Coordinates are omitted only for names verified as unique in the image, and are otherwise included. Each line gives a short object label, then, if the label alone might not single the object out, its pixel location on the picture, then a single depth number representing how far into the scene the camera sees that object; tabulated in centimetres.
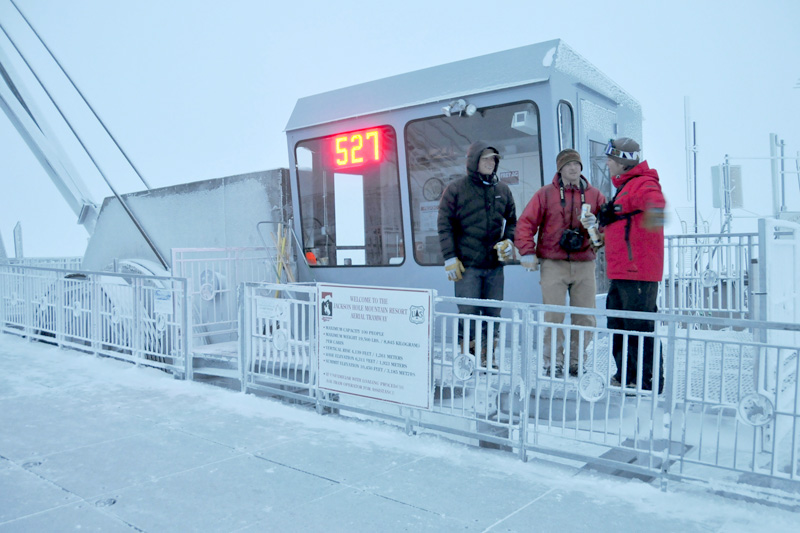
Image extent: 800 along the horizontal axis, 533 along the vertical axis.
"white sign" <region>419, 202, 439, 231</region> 656
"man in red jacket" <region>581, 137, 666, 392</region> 450
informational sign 437
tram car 585
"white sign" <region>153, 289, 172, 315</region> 643
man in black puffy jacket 529
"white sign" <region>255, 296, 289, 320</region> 542
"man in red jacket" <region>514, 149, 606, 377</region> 505
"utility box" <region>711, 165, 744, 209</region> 1386
